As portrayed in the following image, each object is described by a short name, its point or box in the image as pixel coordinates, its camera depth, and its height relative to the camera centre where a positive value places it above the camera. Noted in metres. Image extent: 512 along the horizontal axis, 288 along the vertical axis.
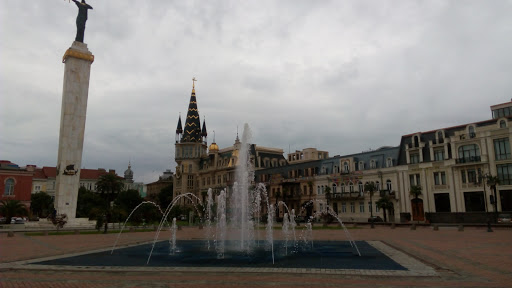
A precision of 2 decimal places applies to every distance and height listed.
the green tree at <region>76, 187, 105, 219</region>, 77.24 +1.75
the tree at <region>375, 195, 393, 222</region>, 50.09 +0.70
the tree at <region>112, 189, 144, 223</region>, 93.12 +2.40
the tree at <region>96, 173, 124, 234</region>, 82.94 +5.30
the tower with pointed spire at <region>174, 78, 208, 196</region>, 101.50 +16.07
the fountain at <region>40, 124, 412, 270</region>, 15.21 -2.27
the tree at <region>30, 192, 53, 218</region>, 87.12 +1.52
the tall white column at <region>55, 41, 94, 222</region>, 46.53 +10.24
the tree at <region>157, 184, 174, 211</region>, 113.69 +3.52
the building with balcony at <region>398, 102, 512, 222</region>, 45.34 +5.35
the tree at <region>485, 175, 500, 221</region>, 40.61 +2.77
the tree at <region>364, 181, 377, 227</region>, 54.16 +2.95
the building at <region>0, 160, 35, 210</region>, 68.81 +4.86
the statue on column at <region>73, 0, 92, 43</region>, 49.66 +25.49
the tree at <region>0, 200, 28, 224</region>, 48.12 -0.19
